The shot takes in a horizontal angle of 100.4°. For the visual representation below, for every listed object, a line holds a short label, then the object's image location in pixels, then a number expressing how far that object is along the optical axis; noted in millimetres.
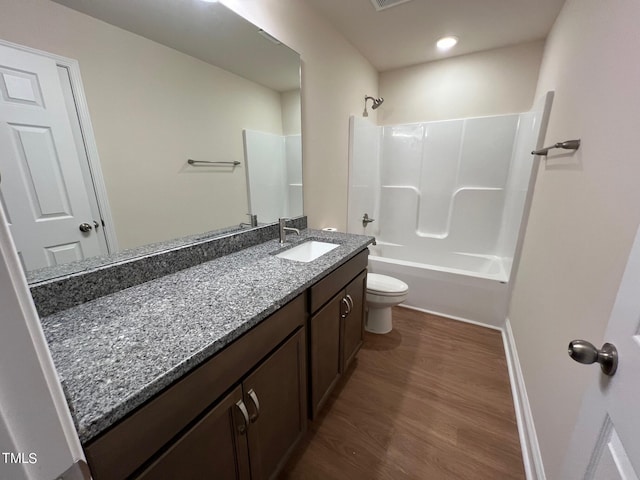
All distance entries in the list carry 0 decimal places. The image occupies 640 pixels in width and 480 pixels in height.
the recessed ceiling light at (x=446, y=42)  2212
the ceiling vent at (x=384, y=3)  1712
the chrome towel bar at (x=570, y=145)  1165
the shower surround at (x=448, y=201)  2271
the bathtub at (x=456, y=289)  2227
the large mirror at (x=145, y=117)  777
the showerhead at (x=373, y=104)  2638
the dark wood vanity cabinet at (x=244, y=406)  573
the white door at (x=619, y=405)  469
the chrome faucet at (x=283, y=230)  1630
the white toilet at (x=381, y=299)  2037
